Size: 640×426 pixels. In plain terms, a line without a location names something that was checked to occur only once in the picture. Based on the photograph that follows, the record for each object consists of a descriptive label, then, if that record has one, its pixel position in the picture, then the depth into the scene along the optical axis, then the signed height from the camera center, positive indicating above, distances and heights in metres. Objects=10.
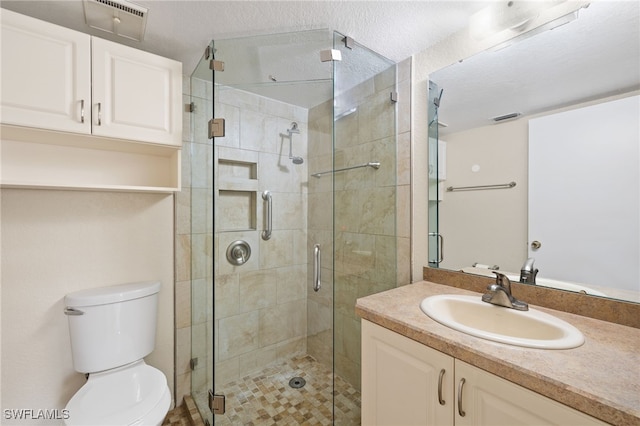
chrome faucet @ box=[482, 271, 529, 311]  1.13 -0.38
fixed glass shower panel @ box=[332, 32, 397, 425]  1.76 +0.11
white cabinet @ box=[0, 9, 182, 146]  1.19 +0.64
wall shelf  1.35 +0.28
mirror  1.04 +0.48
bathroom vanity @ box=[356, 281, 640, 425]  0.66 -0.48
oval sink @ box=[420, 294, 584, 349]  0.86 -0.44
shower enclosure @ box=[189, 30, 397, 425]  1.67 -0.01
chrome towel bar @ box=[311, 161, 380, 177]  1.82 +0.31
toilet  1.19 -0.81
